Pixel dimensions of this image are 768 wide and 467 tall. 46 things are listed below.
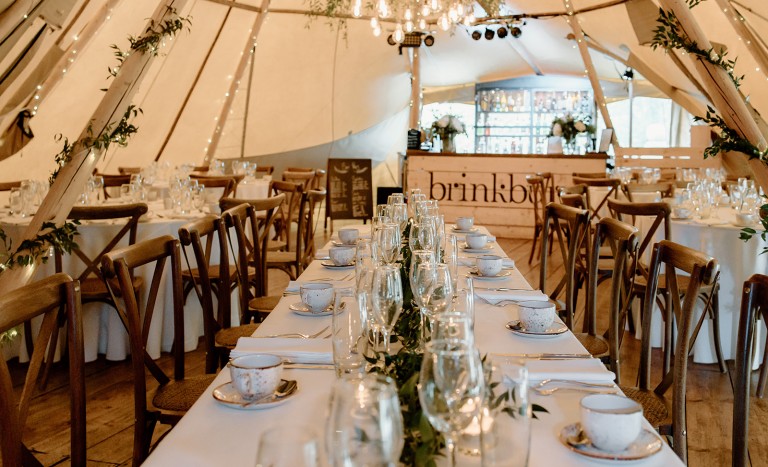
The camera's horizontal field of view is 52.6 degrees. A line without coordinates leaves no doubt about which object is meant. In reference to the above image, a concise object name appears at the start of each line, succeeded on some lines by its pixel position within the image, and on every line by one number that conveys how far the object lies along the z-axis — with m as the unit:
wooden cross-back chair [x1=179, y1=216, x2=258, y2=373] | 2.88
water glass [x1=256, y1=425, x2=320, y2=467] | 0.84
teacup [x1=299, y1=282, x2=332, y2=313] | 2.29
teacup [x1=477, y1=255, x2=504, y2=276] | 2.83
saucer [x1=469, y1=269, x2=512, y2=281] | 2.82
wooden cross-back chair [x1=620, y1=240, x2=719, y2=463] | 2.09
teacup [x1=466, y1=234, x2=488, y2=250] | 3.48
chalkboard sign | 9.73
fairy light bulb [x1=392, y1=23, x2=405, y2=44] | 8.38
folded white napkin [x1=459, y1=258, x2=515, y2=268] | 3.04
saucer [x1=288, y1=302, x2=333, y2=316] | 2.28
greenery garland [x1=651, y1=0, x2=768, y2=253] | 3.78
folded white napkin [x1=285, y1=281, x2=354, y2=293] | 2.59
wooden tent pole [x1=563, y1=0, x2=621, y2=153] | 10.18
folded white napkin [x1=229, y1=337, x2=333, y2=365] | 1.81
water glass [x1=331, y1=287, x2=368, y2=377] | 1.51
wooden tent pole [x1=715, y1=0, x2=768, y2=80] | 7.18
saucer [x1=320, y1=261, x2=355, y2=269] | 3.09
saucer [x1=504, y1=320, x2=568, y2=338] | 2.02
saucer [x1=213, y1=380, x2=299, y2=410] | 1.50
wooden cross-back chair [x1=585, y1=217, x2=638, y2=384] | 2.73
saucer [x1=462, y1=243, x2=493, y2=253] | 3.46
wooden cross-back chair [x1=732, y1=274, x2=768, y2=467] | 1.82
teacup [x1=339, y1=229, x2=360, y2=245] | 3.51
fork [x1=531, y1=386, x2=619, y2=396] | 1.57
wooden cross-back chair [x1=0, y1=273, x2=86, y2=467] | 1.58
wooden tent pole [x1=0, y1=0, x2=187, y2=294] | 3.41
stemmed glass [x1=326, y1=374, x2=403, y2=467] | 0.87
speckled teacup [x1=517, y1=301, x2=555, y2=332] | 2.05
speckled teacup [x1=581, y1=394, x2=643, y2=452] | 1.26
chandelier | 8.02
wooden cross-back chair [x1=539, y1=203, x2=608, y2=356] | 3.08
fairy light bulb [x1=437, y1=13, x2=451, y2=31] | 8.46
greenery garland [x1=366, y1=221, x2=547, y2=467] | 1.05
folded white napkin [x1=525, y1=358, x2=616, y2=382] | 1.65
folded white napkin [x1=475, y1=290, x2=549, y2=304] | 2.46
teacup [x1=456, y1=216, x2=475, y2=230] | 4.09
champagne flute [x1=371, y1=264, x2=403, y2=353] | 1.63
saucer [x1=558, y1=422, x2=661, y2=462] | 1.25
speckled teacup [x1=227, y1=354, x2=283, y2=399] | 1.54
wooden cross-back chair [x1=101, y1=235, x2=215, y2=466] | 2.20
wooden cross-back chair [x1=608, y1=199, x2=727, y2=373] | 3.88
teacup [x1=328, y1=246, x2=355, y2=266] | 3.11
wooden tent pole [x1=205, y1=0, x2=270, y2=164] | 10.16
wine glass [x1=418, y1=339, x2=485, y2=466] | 1.02
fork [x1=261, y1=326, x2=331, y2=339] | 2.03
